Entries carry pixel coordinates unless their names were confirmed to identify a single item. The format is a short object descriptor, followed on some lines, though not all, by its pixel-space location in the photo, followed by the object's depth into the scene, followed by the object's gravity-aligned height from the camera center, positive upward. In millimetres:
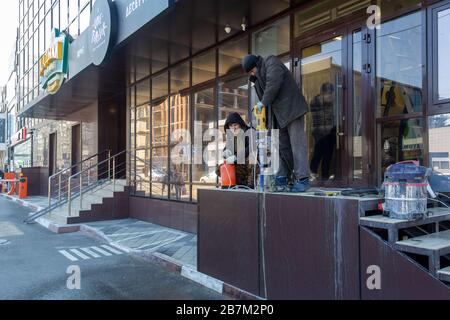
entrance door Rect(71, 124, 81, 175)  14760 +698
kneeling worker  5027 +145
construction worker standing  4102 +659
